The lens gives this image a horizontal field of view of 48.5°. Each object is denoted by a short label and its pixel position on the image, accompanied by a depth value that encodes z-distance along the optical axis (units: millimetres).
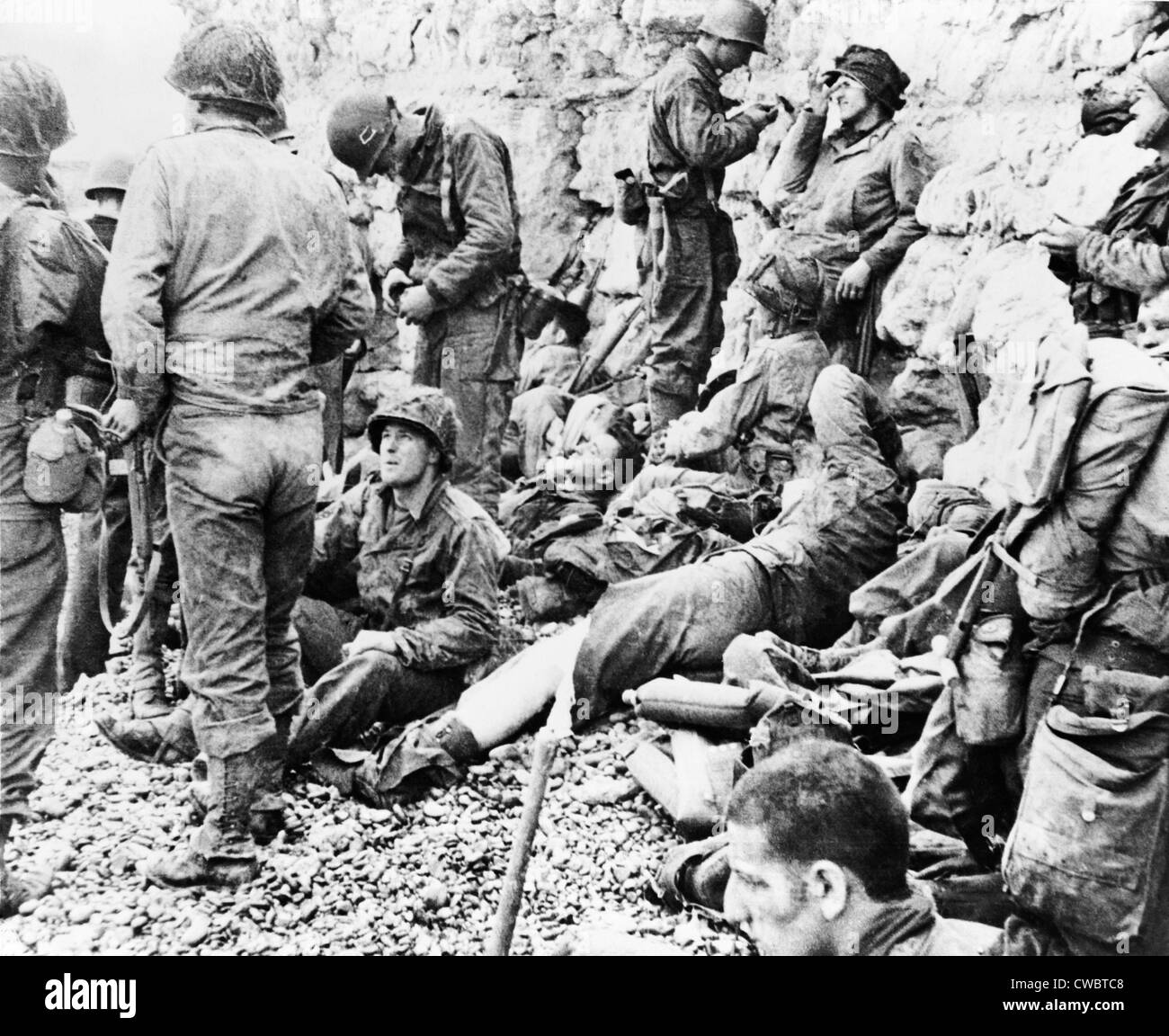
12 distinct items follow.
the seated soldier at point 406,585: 4824
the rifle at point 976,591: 3514
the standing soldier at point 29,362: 3980
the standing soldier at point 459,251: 6113
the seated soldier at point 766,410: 6047
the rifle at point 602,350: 8906
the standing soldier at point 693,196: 6879
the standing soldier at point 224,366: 3883
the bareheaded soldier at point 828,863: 2688
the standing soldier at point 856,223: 6258
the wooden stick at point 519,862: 3361
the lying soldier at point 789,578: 4898
